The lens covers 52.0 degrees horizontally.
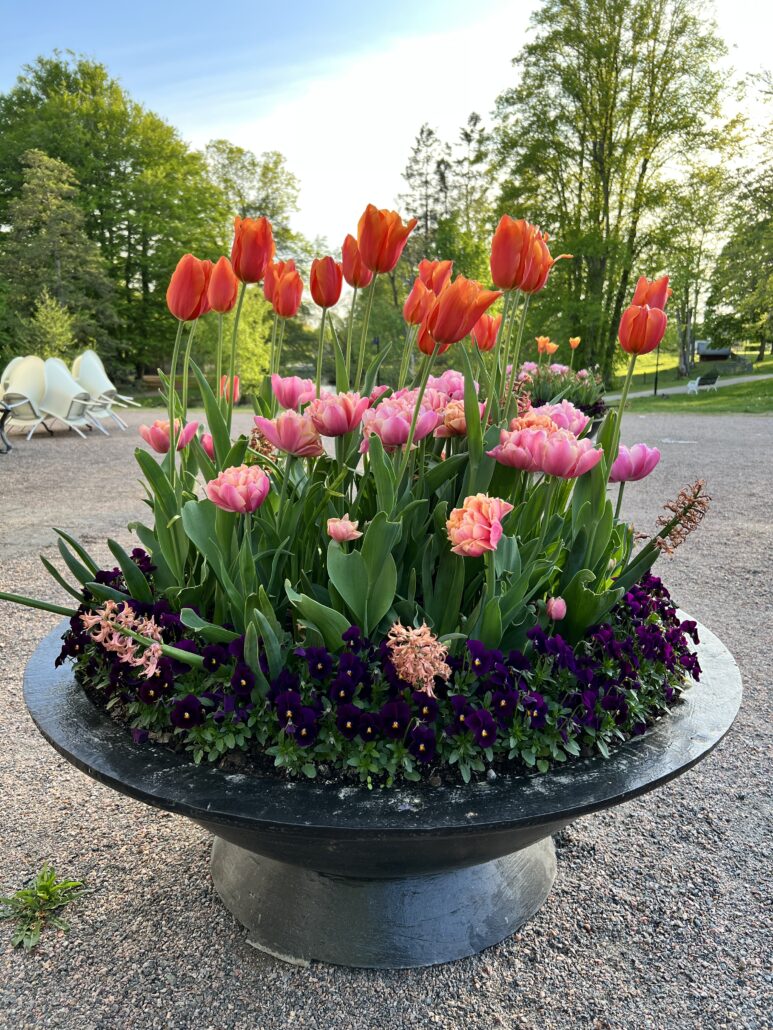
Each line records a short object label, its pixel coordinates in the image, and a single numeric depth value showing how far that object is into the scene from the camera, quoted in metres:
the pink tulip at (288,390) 1.60
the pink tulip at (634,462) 1.58
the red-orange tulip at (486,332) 1.72
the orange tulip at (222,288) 1.52
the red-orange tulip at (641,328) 1.43
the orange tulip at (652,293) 1.48
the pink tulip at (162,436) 1.71
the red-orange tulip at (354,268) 1.52
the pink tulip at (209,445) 1.86
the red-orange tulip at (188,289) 1.43
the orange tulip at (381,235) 1.40
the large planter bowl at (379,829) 1.27
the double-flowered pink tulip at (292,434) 1.36
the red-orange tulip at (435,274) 1.47
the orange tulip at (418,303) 1.42
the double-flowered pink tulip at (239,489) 1.30
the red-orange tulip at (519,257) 1.34
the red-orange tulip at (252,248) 1.45
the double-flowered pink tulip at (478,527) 1.22
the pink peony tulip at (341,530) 1.38
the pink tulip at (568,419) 1.53
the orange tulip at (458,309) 1.21
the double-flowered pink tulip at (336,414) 1.38
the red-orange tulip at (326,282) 1.58
